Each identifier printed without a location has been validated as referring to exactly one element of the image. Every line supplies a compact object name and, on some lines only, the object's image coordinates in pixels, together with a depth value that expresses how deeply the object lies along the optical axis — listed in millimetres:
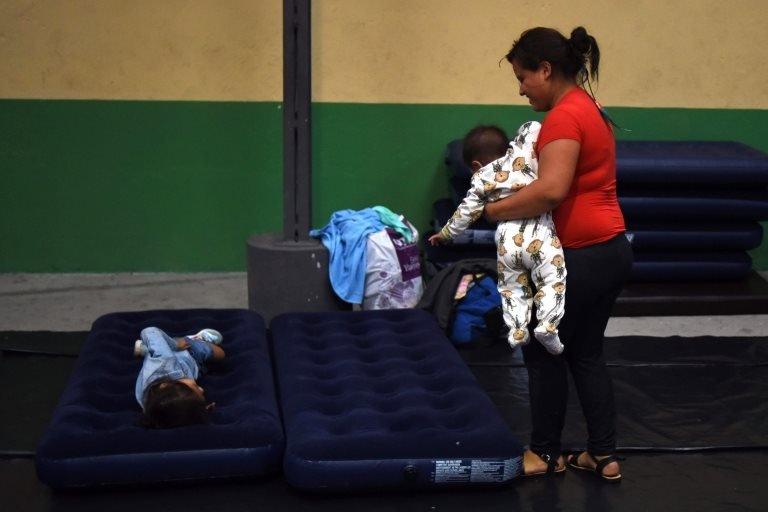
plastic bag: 5238
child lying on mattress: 3613
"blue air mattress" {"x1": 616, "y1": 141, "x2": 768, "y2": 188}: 5598
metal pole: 5133
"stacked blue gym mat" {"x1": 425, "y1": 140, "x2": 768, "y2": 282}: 5625
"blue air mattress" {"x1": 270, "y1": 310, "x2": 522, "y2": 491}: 3514
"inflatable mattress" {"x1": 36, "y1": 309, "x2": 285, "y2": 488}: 3506
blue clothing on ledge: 5234
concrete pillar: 5273
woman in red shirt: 3295
